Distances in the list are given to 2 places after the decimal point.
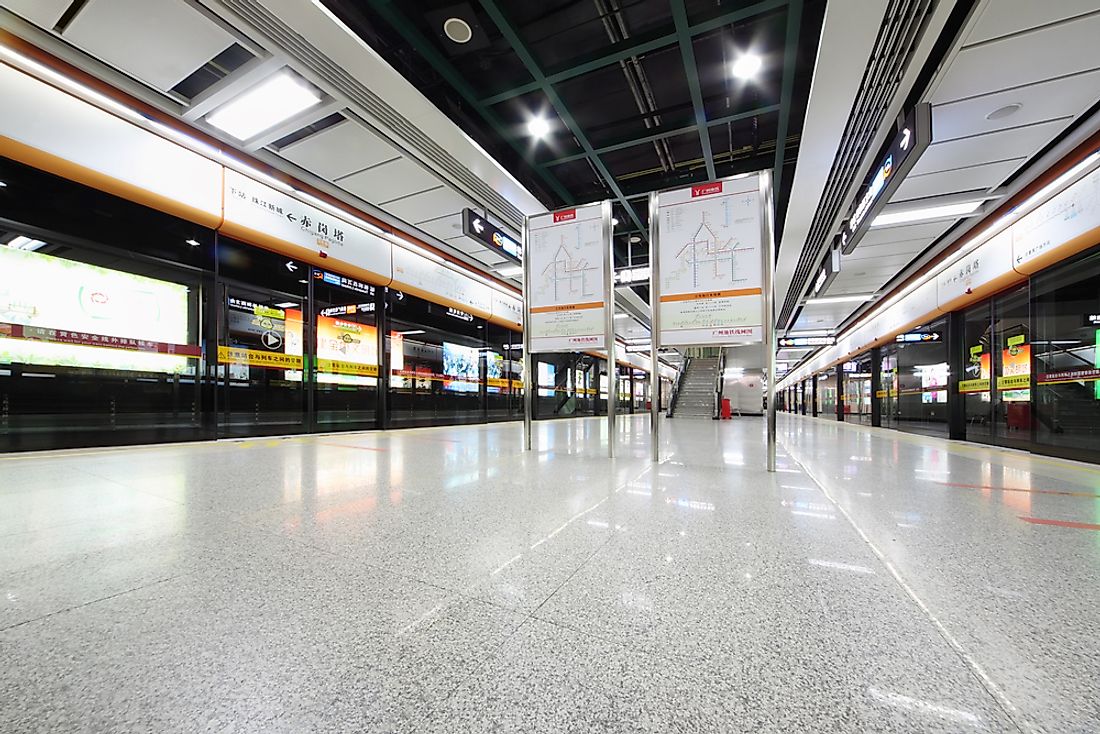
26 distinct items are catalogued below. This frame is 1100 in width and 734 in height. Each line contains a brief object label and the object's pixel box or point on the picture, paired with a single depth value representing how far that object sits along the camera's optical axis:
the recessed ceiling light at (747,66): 4.23
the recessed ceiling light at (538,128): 5.13
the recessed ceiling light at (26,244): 3.86
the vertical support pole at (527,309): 4.32
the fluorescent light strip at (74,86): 3.59
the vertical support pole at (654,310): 3.56
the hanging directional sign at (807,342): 18.89
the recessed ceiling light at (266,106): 4.05
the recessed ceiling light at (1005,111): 4.01
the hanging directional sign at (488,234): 6.08
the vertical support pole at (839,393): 16.22
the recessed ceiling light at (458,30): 3.89
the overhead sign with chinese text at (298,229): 5.30
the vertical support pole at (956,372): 7.56
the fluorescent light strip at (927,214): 6.04
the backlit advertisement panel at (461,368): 9.31
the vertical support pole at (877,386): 12.05
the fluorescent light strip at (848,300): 11.38
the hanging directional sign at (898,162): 3.59
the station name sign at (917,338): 8.58
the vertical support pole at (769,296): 3.15
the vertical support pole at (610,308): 3.96
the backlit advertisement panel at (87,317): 3.86
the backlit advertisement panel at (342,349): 6.26
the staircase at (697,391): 16.86
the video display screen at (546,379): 13.76
